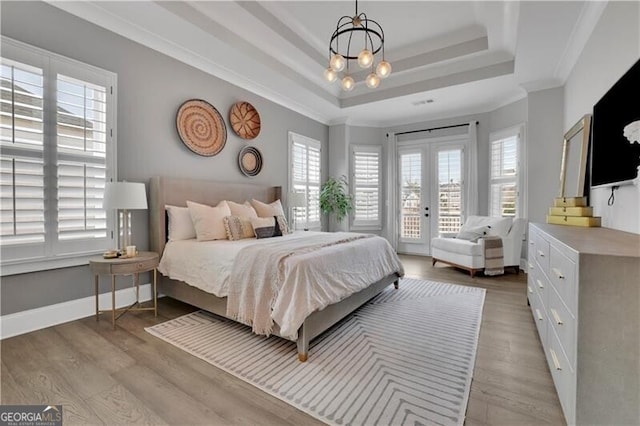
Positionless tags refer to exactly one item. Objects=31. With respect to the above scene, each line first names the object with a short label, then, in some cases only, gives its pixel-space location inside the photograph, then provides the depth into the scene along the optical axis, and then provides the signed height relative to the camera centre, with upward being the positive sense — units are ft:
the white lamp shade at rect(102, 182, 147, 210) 8.59 +0.29
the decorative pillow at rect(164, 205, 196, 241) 10.68 -0.62
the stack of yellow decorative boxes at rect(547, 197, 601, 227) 7.79 -0.08
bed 7.31 -2.63
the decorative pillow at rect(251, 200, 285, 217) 13.52 -0.09
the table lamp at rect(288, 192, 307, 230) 15.65 +0.41
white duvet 7.00 -1.88
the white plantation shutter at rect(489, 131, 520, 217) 16.38 +1.94
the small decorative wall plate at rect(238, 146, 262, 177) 14.42 +2.38
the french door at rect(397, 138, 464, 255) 19.24 +1.23
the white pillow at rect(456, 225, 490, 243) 15.29 -1.28
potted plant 19.44 +0.53
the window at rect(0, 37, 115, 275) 7.63 +1.40
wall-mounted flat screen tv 5.65 +1.74
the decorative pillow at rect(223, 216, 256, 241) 10.71 -0.79
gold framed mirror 8.88 +1.95
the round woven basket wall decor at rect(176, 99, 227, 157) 11.78 +3.41
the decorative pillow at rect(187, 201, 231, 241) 10.56 -0.56
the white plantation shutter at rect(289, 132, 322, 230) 17.78 +2.11
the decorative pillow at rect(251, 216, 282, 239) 11.21 -0.79
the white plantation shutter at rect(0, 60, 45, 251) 7.52 +1.34
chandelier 8.59 +4.47
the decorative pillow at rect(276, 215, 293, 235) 12.38 -0.75
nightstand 8.34 -1.80
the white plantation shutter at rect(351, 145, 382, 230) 21.22 +1.69
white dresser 3.79 -1.69
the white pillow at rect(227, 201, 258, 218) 12.26 -0.13
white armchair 14.24 -1.89
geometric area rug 5.34 -3.63
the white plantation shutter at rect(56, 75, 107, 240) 8.56 +1.46
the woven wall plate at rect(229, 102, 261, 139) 13.83 +4.32
